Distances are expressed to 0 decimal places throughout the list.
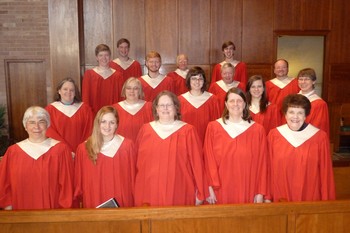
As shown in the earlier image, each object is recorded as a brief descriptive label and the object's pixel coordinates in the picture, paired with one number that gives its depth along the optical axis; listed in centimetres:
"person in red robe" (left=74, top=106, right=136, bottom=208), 316
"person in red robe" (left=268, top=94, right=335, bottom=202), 323
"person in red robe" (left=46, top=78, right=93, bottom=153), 434
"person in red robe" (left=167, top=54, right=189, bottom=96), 637
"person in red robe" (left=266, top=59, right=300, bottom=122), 588
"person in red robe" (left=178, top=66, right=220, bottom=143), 466
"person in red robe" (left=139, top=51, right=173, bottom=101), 558
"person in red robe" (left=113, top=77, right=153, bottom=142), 438
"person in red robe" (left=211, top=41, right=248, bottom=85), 679
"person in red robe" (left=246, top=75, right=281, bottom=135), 427
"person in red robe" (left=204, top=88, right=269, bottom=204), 331
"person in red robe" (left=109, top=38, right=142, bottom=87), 659
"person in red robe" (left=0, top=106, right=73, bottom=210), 311
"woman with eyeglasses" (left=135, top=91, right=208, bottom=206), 328
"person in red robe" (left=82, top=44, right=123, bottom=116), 598
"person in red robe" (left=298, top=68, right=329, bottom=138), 484
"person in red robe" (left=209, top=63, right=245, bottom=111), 549
